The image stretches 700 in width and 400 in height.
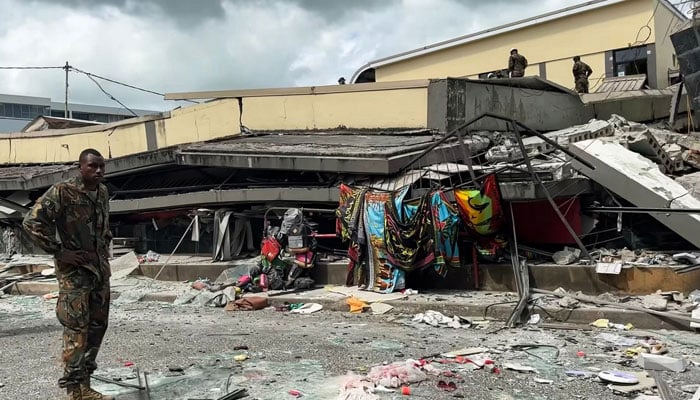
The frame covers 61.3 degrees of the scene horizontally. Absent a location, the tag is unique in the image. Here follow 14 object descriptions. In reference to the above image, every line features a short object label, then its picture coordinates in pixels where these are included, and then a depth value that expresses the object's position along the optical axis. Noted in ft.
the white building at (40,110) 169.17
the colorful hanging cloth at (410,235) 27.66
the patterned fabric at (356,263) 29.48
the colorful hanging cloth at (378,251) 28.32
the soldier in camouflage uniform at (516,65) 53.26
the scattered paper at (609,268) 24.81
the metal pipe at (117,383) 15.66
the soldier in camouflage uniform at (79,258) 13.67
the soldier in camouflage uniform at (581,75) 54.95
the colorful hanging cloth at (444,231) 27.32
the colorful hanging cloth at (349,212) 29.40
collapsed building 27.48
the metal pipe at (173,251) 36.86
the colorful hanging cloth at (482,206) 26.96
